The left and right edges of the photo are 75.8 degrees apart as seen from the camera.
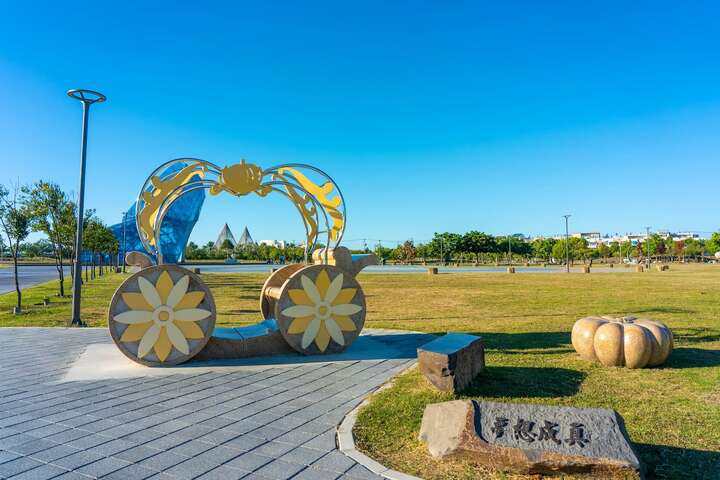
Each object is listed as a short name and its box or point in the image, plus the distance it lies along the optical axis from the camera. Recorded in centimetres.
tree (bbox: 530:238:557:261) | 8747
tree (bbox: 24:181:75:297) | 1731
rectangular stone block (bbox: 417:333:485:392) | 584
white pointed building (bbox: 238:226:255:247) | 15462
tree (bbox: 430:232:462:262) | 8319
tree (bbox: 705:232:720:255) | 7769
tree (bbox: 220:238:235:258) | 11838
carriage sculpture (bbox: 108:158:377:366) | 757
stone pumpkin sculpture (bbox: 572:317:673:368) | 705
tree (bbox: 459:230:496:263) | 8131
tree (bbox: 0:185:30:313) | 1651
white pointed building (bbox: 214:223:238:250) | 14288
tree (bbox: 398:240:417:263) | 9056
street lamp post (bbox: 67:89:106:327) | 1205
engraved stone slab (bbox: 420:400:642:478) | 357
